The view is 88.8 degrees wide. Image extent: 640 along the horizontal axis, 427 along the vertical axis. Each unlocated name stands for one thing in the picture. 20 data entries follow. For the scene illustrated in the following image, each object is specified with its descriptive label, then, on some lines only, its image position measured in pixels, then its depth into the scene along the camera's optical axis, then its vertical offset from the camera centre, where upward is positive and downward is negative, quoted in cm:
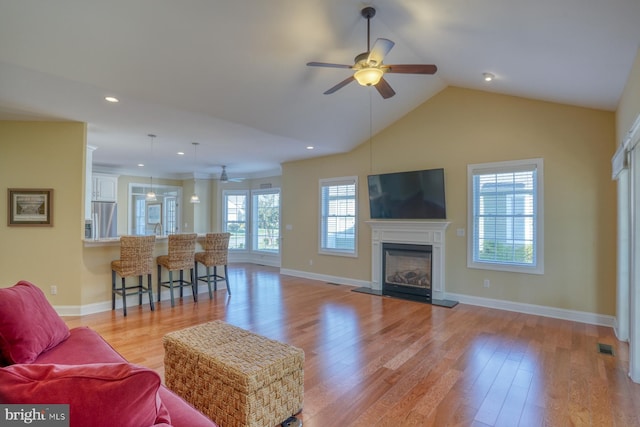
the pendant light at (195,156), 610 +132
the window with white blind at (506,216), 476 +1
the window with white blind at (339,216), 691 +0
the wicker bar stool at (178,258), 518 -70
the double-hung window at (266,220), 952 -13
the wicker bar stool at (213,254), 564 -68
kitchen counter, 471 -40
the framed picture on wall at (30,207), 446 +11
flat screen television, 559 +39
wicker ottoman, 199 -105
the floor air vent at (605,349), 341 -141
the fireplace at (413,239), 554 -40
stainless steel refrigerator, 766 -10
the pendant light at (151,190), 541 +76
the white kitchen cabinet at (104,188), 803 +69
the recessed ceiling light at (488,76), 429 +187
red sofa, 95 -52
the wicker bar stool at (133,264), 469 -71
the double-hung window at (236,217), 1011 -4
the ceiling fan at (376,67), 280 +136
